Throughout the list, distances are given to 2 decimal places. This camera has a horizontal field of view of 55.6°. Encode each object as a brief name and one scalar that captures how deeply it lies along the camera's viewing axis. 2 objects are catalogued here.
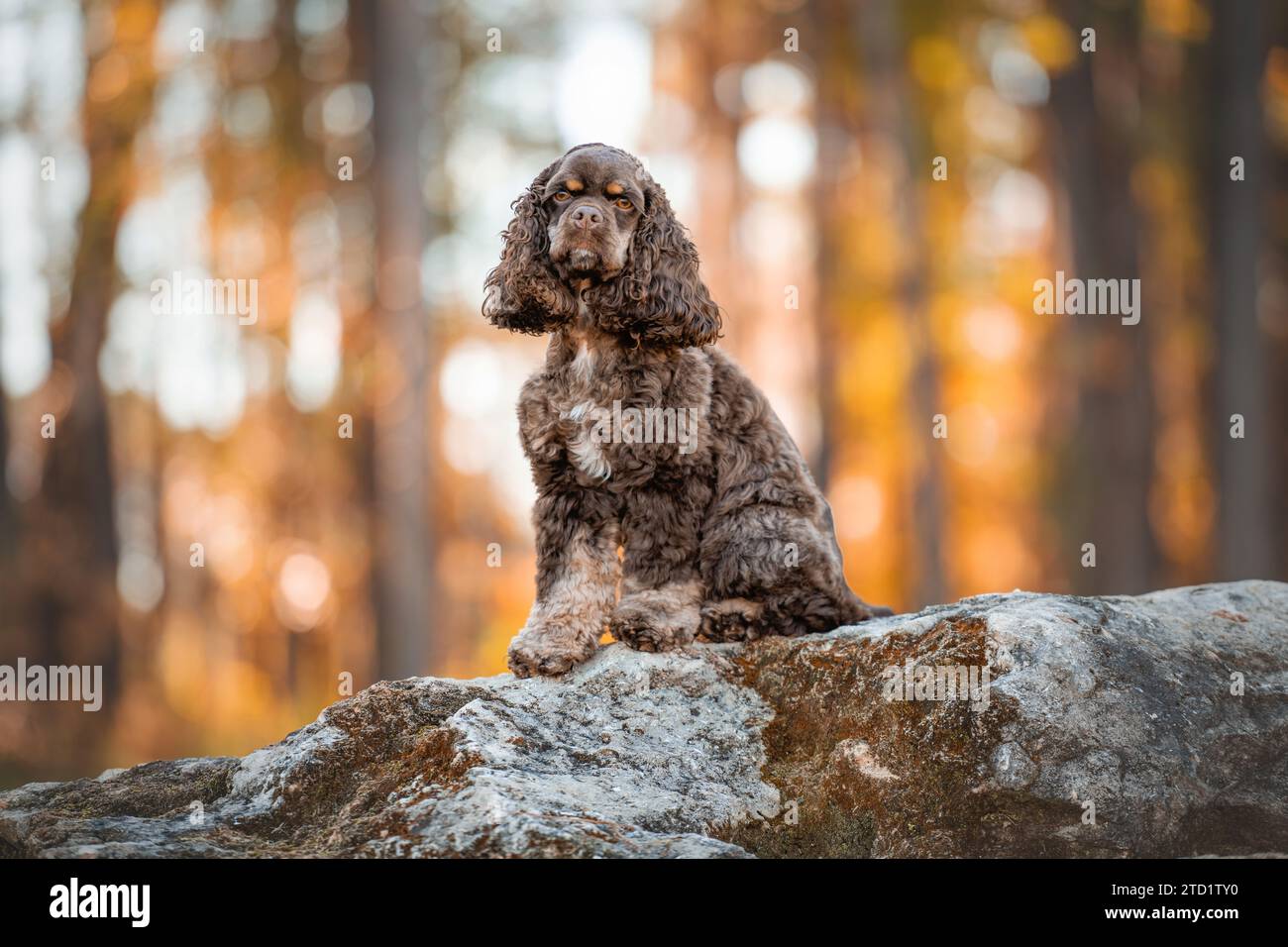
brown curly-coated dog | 5.28
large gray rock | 4.27
